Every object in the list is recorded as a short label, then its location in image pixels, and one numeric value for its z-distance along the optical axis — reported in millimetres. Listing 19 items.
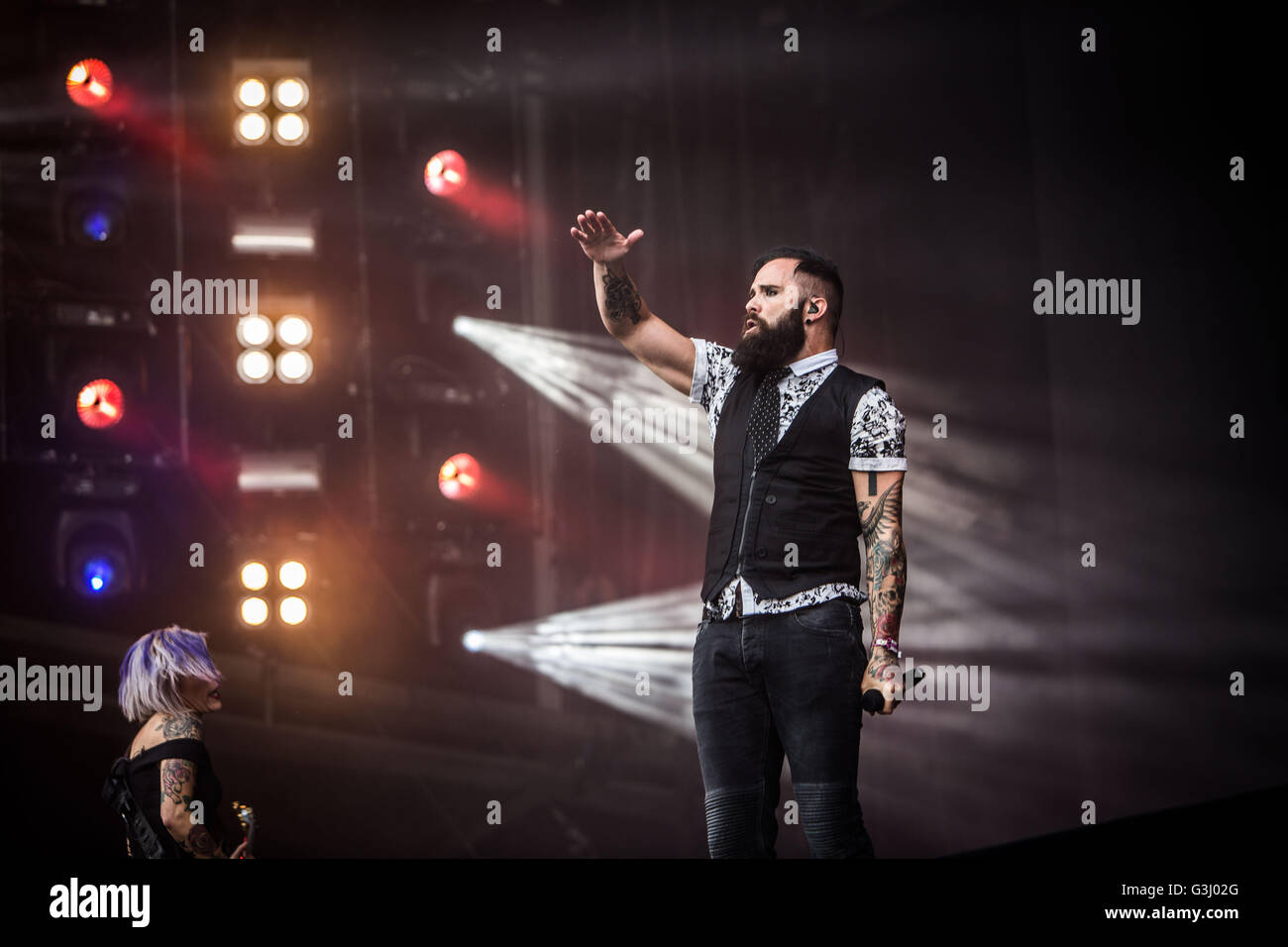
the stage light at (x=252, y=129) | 4785
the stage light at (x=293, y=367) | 4797
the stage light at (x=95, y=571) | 4707
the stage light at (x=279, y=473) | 4824
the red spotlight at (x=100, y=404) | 4672
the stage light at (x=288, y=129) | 4805
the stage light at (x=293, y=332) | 4809
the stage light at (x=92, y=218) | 4773
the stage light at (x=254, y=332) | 4770
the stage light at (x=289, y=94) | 4797
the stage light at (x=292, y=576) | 4793
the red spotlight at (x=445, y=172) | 4961
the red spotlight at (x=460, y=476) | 4980
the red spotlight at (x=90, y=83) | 4668
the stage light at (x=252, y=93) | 4766
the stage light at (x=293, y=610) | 4781
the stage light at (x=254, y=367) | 4762
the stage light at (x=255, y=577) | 4770
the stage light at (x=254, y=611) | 4754
